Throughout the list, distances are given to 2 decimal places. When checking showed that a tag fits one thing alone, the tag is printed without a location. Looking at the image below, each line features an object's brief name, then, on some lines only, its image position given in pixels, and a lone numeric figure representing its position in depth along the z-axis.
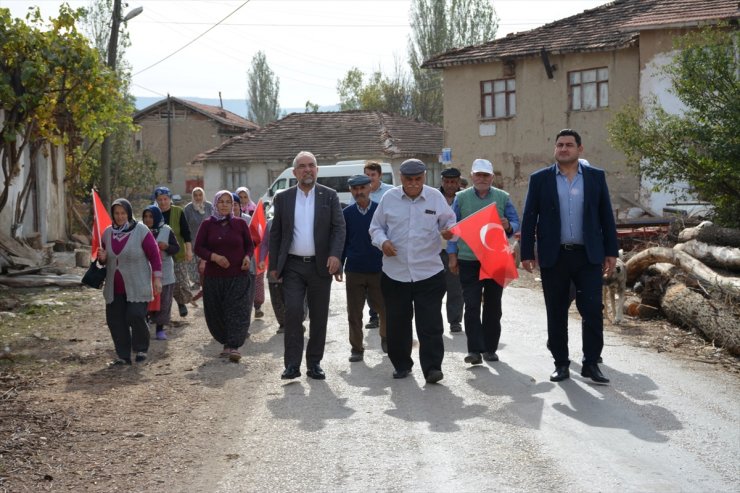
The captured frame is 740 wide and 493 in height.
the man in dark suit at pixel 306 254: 9.52
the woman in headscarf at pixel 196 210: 15.20
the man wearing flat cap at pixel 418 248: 8.86
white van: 35.09
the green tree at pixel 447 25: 60.75
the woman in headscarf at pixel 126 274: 10.79
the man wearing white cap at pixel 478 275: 9.73
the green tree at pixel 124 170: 36.86
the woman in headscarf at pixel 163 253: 12.77
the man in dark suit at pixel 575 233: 8.55
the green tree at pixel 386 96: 68.88
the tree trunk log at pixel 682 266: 12.05
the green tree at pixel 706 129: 15.78
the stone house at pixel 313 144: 49.03
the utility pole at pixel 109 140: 25.47
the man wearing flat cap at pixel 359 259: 10.55
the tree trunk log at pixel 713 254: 13.50
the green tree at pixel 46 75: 15.27
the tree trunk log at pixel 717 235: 14.17
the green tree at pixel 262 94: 92.69
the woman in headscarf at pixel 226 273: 10.97
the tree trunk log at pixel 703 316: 10.79
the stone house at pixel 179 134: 62.97
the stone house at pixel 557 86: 29.88
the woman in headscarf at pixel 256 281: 14.44
